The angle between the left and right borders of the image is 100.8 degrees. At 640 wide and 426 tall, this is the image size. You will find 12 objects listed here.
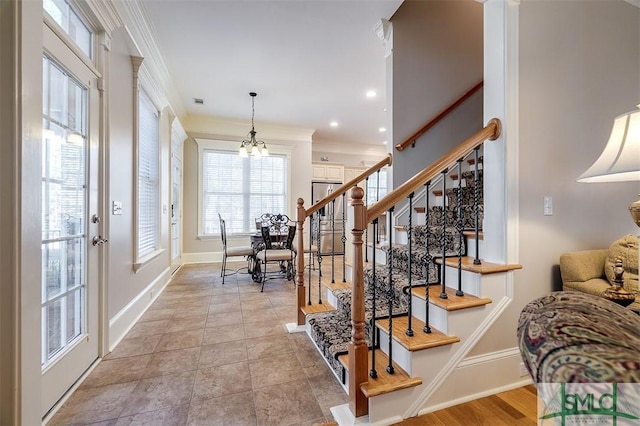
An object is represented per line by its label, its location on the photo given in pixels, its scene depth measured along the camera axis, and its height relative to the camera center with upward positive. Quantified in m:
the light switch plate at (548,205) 1.71 +0.05
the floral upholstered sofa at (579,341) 0.46 -0.25
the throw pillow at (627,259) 1.58 -0.29
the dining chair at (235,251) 4.14 -0.61
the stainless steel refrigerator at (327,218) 6.57 -0.13
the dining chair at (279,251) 3.80 -0.57
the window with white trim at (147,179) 2.91 +0.41
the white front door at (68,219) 1.42 -0.03
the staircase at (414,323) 1.37 -0.66
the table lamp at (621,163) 1.07 +0.21
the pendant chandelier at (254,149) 4.05 +0.99
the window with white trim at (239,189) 5.56 +0.53
